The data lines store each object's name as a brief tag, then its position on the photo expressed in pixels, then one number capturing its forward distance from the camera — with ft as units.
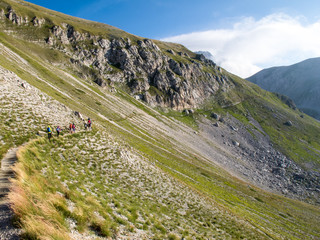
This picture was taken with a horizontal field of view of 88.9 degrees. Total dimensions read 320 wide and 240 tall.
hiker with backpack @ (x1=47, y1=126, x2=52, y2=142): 66.43
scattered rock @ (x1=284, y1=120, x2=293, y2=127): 510.01
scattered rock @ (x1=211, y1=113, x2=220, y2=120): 456.65
